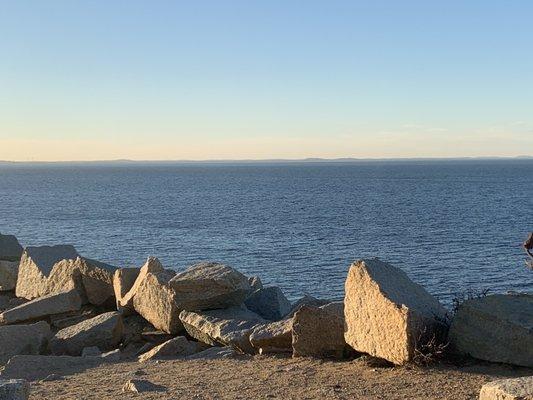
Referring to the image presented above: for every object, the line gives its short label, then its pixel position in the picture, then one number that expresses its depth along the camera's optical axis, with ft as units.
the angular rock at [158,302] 47.37
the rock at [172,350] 41.53
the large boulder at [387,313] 32.48
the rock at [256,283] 60.98
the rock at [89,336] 46.44
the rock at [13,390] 24.02
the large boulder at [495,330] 31.71
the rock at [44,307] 51.90
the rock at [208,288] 46.42
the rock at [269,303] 51.29
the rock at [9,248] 77.92
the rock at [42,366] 38.73
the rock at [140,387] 31.71
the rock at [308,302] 50.21
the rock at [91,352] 44.41
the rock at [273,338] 38.50
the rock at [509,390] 22.20
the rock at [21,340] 44.91
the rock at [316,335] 37.11
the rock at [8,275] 69.26
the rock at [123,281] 53.72
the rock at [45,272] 58.34
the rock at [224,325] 40.78
